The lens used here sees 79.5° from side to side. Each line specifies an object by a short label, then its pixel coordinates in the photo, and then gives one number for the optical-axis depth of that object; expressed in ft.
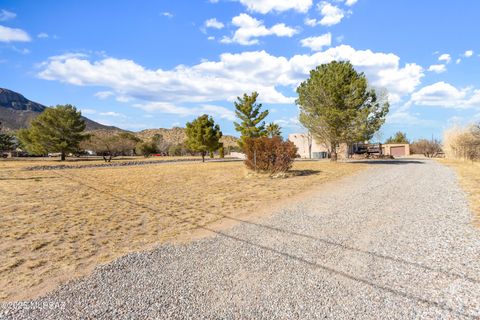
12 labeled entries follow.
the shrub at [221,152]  174.09
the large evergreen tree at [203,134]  133.69
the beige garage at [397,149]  188.65
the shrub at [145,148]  211.10
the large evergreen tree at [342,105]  86.63
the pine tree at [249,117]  136.36
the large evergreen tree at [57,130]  128.77
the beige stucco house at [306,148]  183.32
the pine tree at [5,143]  156.80
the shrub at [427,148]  167.71
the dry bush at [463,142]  90.63
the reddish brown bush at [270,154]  59.52
